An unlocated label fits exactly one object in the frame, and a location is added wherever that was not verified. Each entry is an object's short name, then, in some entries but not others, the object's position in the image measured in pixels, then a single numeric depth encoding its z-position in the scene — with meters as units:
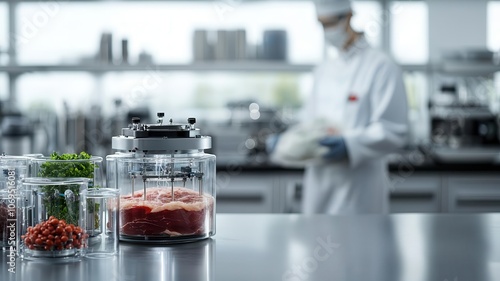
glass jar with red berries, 1.33
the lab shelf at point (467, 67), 4.50
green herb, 1.35
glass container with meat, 1.47
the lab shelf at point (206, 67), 4.58
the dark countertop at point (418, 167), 3.75
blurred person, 2.88
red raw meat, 1.47
